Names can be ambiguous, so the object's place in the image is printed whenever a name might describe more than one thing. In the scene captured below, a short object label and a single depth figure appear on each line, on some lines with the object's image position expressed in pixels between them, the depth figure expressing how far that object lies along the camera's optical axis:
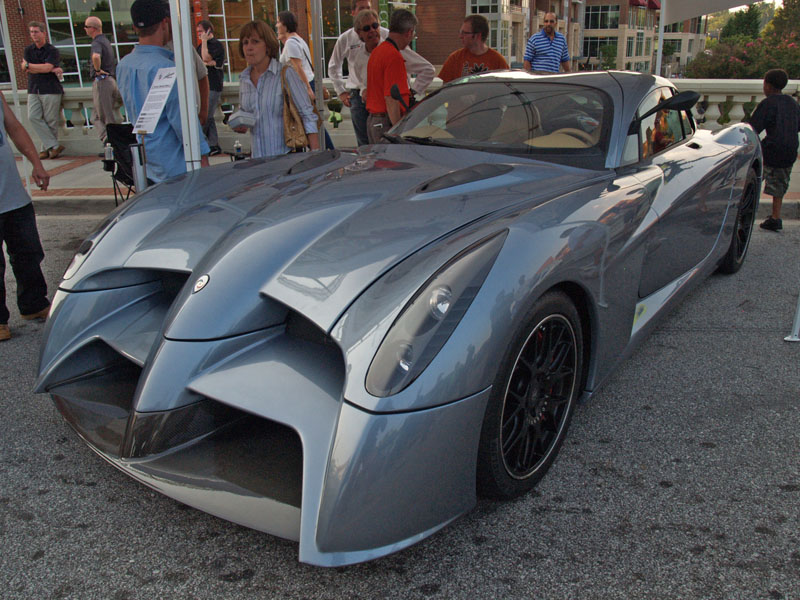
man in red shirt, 5.73
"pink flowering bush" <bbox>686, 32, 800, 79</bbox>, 29.59
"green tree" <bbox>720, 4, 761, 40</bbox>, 66.38
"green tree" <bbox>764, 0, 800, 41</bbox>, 45.25
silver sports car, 1.88
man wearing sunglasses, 6.91
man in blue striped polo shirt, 8.12
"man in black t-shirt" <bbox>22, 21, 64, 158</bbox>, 10.23
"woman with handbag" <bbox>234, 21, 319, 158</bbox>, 4.98
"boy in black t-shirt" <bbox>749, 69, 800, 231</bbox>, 5.95
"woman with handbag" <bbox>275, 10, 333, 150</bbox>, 7.17
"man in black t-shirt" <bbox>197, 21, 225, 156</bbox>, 9.94
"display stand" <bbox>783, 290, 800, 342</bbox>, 3.71
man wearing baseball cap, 4.31
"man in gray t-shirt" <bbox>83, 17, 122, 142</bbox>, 9.25
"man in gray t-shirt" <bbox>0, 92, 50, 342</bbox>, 3.93
